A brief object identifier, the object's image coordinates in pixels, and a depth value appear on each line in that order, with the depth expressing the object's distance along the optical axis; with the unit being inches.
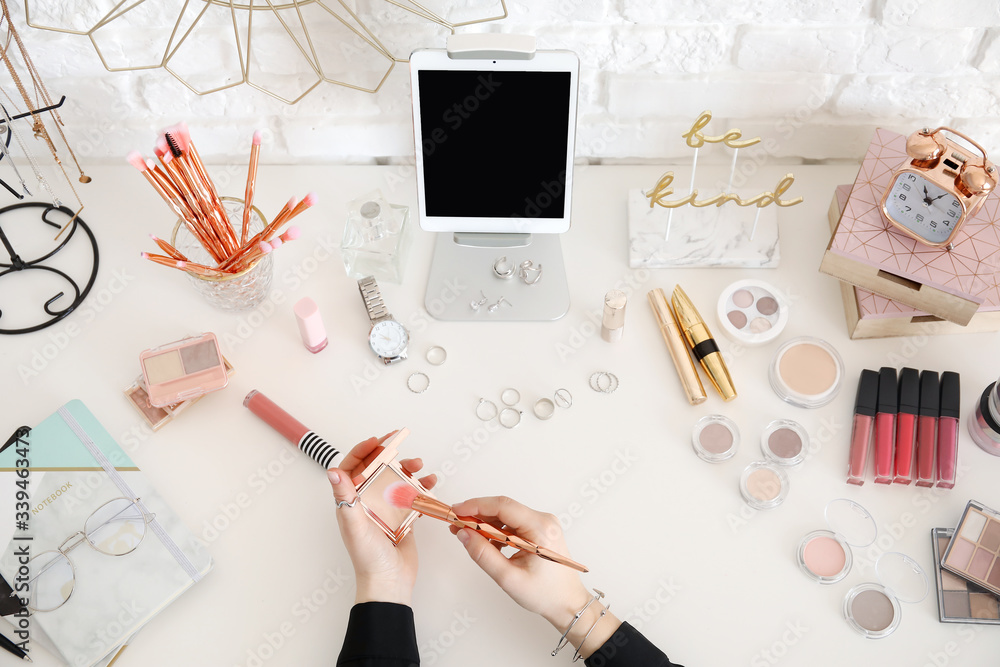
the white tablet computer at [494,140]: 38.8
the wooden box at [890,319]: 41.5
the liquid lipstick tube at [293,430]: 39.7
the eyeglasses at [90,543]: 36.5
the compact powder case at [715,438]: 40.1
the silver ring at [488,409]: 41.7
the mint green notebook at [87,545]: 36.0
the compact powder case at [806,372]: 41.3
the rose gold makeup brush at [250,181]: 39.2
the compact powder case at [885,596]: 36.0
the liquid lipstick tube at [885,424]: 39.0
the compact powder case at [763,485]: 38.7
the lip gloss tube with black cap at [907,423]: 39.0
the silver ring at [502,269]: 45.3
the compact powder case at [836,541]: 37.3
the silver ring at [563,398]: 41.9
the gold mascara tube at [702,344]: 41.5
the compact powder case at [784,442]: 39.9
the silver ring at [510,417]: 41.4
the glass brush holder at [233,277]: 41.9
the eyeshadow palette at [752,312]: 43.0
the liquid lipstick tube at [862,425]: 39.1
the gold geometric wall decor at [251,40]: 41.9
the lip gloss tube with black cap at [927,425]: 38.8
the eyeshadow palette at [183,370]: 41.2
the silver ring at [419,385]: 42.6
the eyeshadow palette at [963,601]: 35.9
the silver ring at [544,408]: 41.7
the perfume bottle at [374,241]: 45.0
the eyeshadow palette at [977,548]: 36.4
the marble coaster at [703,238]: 45.7
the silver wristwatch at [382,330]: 42.9
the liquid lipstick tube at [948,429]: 38.6
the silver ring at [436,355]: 43.5
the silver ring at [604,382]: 42.4
